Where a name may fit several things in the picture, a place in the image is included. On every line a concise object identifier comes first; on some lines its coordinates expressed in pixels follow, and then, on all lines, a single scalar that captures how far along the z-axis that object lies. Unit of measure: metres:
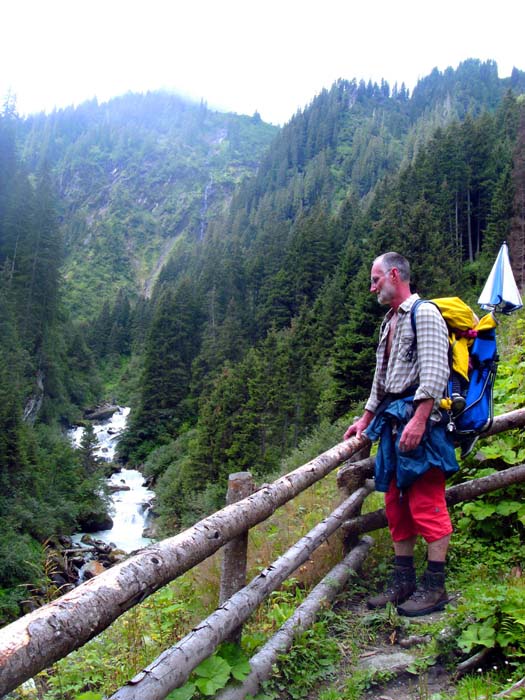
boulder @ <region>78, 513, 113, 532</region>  35.94
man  3.66
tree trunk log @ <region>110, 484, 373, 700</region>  2.25
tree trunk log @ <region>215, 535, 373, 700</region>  2.88
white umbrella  6.73
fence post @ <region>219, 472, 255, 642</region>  3.22
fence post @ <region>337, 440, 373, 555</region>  5.16
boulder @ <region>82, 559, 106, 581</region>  24.28
